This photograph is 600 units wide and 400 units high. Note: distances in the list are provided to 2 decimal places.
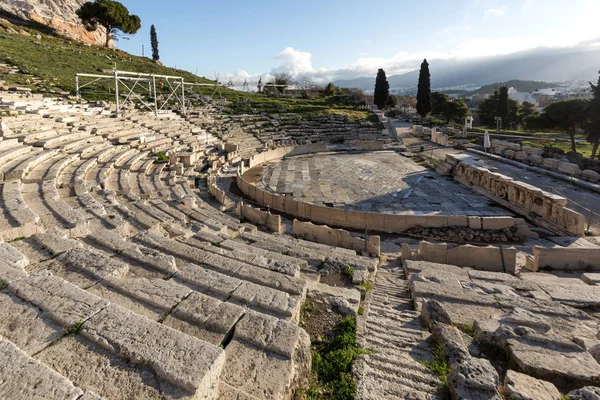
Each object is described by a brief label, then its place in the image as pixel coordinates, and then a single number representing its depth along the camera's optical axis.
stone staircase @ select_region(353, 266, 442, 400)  3.44
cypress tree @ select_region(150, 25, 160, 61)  66.38
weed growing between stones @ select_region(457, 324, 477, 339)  4.83
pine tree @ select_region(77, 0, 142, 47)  50.44
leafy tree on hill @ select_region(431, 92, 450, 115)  50.27
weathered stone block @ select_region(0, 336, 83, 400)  2.40
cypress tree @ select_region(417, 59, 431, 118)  45.31
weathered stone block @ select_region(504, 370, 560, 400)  3.29
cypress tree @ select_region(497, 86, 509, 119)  44.34
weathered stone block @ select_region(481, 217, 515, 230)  12.49
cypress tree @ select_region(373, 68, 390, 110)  50.88
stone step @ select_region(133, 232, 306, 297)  5.03
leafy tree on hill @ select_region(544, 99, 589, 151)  26.36
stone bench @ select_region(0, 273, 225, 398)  2.73
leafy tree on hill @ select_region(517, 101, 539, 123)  45.03
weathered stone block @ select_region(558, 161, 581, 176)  19.83
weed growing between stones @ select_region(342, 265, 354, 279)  6.85
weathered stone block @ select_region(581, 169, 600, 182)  18.70
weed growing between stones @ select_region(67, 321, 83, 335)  3.20
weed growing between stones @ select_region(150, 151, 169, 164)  18.81
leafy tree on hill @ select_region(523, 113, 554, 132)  29.60
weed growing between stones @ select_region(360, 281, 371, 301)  6.11
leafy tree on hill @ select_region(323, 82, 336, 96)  64.69
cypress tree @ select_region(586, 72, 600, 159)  23.81
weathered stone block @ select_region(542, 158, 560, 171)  21.27
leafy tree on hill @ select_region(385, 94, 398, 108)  61.88
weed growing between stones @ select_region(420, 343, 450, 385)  3.73
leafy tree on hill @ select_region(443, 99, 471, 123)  47.12
